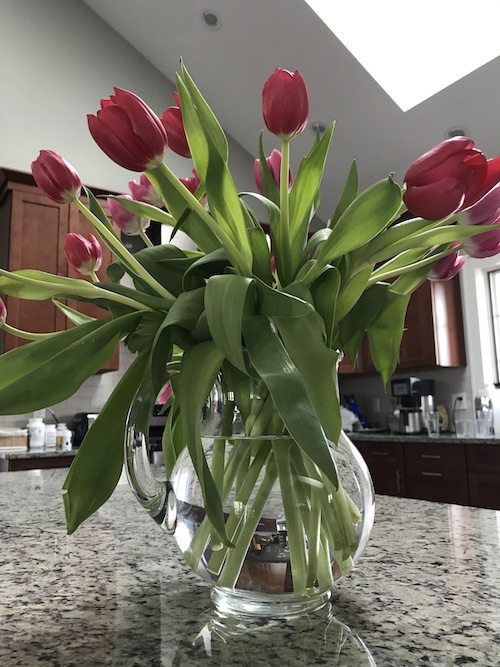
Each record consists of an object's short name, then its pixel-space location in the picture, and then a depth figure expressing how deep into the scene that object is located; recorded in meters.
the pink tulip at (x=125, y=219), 0.68
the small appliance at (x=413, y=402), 4.29
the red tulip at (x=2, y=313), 0.64
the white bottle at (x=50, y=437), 3.86
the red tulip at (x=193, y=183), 0.68
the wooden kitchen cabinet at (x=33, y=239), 3.87
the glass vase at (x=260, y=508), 0.51
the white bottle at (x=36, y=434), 3.79
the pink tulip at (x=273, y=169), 0.67
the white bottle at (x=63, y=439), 3.85
